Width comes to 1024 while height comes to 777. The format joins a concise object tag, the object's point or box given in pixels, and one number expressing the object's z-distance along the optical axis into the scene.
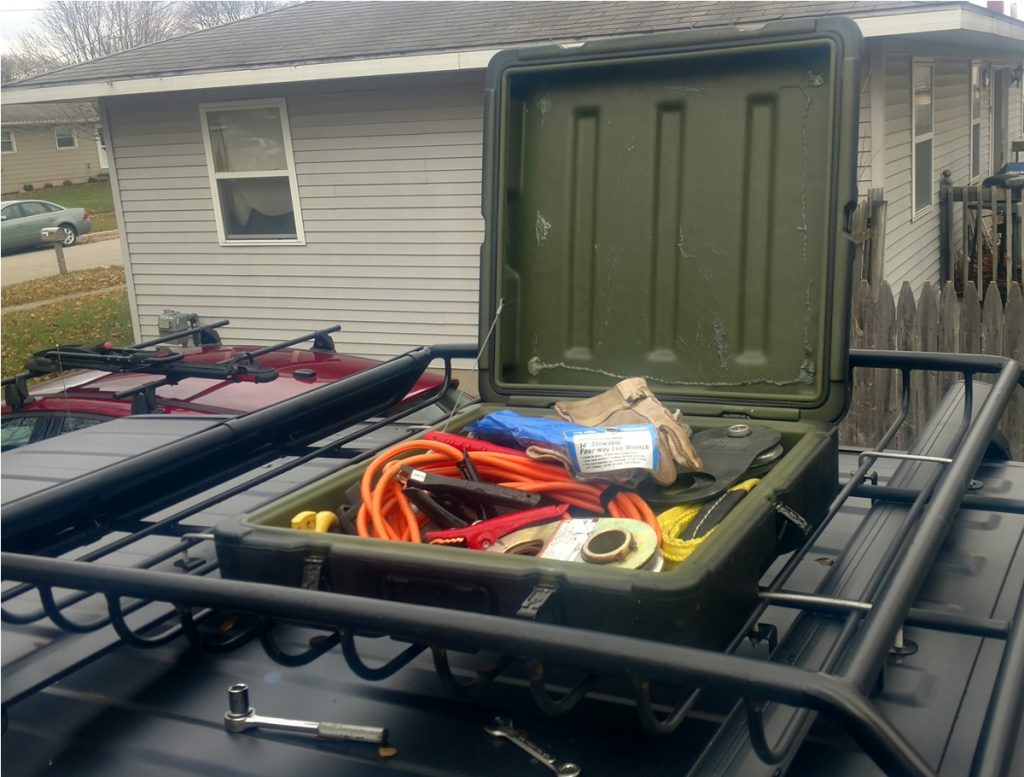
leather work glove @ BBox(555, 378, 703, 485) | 2.37
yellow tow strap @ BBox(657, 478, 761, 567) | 1.96
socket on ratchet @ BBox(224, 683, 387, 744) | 1.87
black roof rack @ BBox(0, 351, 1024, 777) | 1.25
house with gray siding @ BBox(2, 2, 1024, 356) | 11.32
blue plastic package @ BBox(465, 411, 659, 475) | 2.23
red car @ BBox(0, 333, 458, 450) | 5.30
